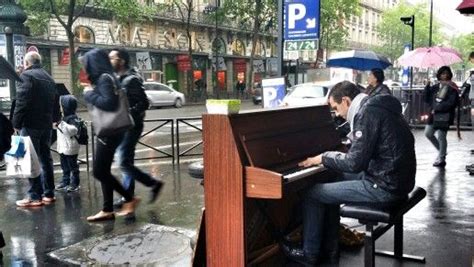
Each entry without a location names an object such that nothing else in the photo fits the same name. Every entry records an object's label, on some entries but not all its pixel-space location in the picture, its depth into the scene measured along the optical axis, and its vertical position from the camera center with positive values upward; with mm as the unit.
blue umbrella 10875 +415
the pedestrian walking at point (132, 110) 6066 -373
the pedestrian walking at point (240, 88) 49281 -857
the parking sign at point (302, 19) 8055 +966
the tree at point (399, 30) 72562 +7161
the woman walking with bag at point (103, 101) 5414 -229
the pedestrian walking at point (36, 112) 6348 -417
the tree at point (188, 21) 39409 +5047
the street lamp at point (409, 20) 20930 +2470
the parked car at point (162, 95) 32697 -1058
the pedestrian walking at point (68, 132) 7512 -774
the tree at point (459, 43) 85900 +6496
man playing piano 3910 -664
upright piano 3738 -744
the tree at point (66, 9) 28797 +4092
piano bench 3906 -1078
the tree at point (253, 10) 42188 +5952
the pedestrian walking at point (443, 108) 9172 -530
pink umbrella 11711 +505
